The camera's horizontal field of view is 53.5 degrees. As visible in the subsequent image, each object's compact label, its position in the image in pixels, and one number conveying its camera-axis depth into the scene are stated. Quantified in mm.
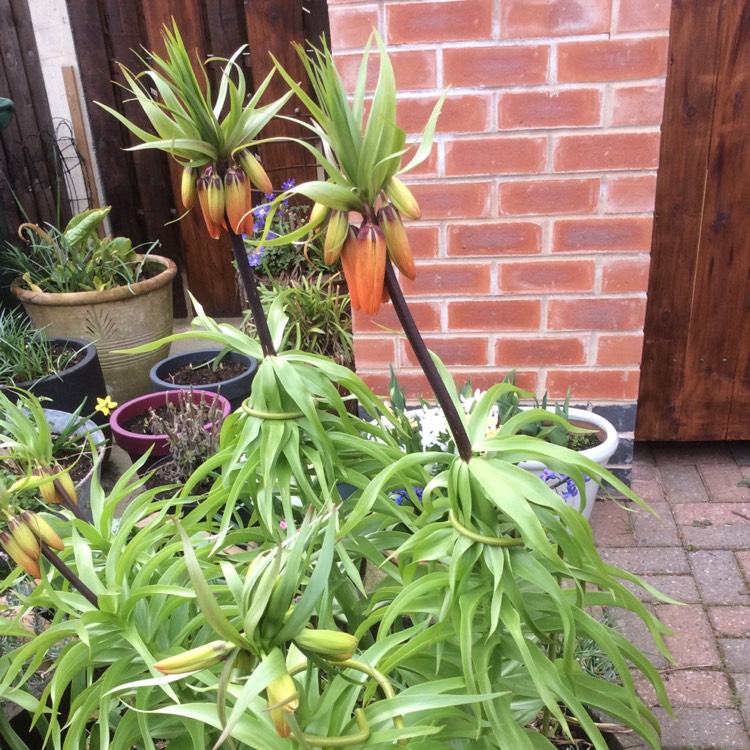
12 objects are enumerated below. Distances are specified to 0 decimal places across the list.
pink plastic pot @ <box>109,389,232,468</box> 2461
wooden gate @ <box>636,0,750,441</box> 2359
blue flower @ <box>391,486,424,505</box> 1838
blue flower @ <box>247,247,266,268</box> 3127
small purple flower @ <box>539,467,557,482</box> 2125
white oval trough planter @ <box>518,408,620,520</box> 2102
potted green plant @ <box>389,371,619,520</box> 1987
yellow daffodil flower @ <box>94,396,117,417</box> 2648
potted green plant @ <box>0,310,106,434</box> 2885
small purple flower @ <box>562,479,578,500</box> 2002
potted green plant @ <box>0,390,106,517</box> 1031
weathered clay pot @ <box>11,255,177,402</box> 3420
